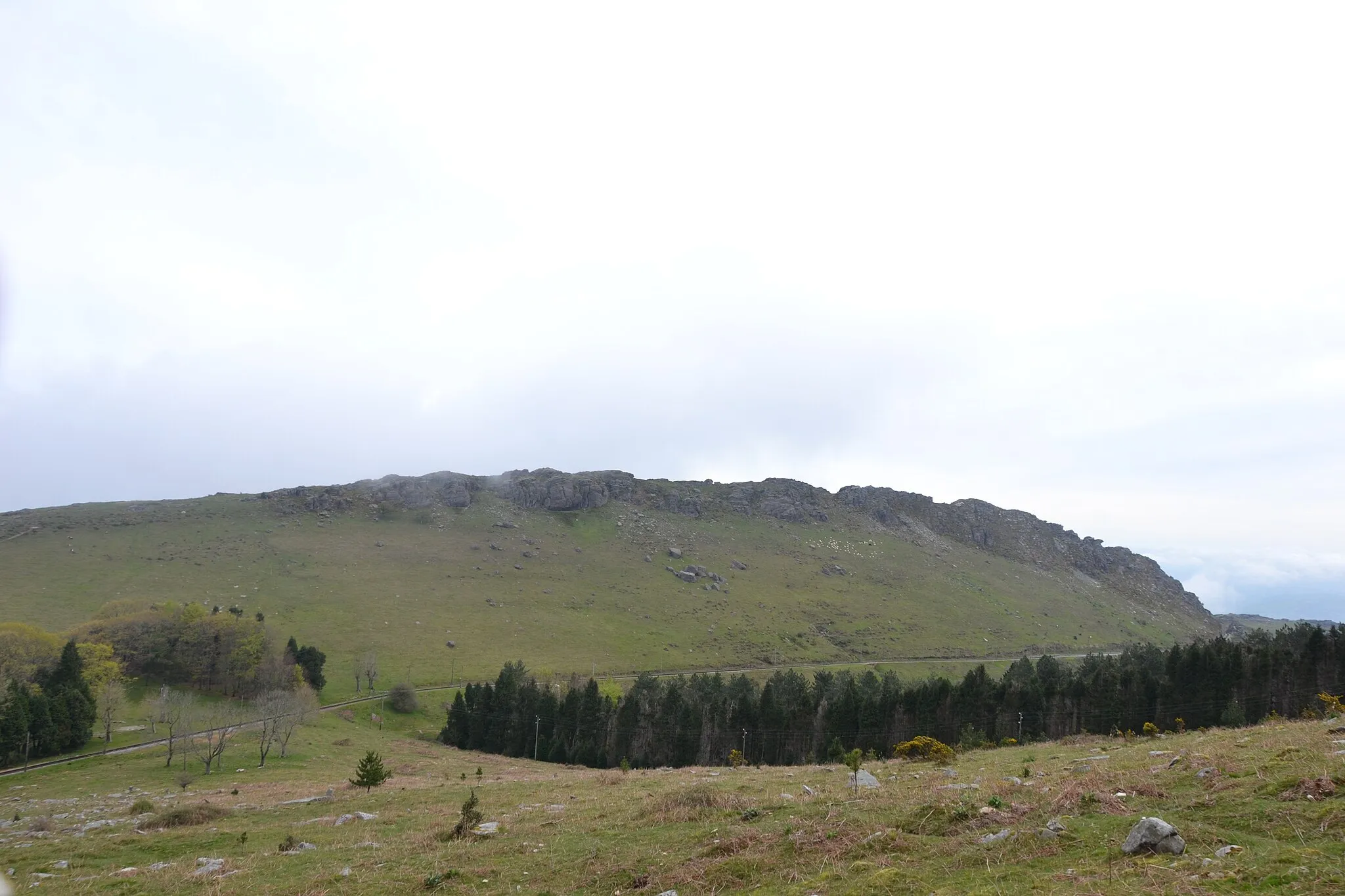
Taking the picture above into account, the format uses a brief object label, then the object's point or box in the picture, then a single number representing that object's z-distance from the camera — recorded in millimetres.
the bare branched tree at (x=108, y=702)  71312
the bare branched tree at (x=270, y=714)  64538
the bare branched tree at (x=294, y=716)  66500
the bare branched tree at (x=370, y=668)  109562
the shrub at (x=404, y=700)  101625
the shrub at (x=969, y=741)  47175
